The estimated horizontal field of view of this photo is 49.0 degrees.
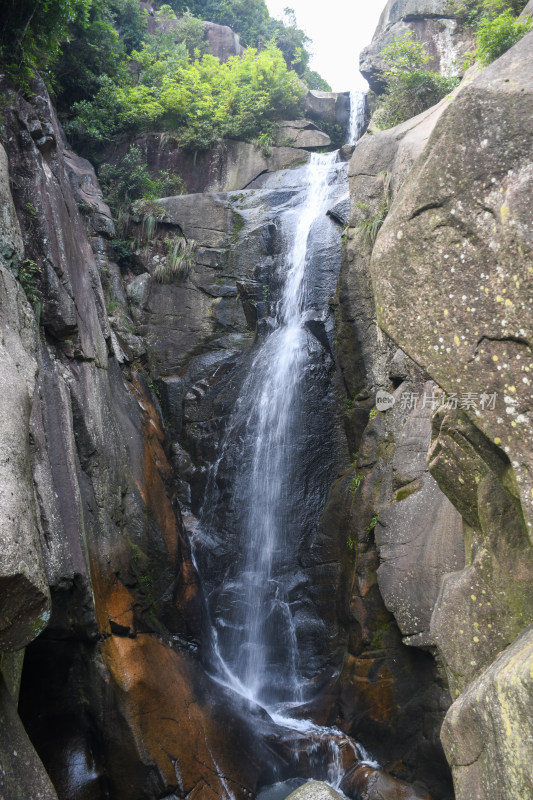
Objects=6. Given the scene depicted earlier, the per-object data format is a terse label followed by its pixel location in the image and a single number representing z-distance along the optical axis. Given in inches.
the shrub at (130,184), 562.6
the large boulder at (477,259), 138.9
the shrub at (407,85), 484.4
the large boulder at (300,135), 650.2
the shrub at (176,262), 514.6
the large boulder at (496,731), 124.2
